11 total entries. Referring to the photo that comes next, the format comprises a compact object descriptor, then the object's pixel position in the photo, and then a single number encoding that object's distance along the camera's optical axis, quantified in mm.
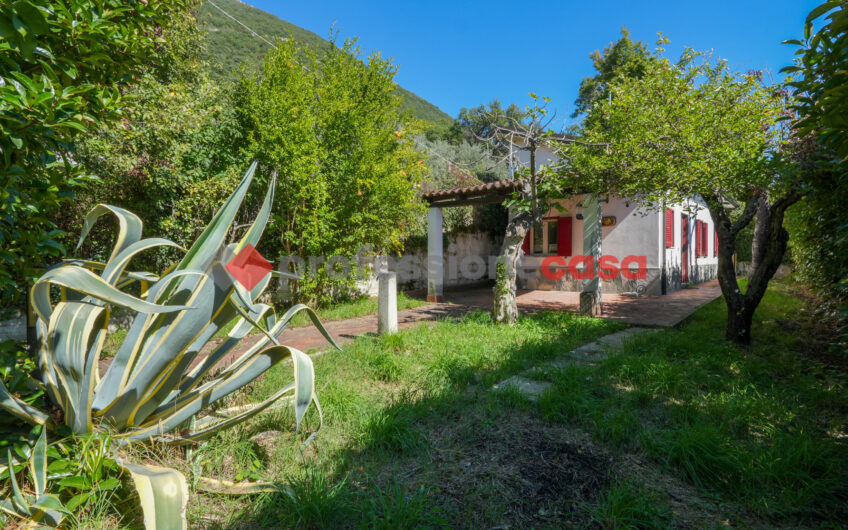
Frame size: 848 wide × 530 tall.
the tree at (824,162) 1724
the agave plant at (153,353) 1525
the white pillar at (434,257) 9891
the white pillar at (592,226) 8453
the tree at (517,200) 5758
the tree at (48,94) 1461
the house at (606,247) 9859
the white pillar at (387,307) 5480
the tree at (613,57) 19934
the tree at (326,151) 7086
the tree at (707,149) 4707
